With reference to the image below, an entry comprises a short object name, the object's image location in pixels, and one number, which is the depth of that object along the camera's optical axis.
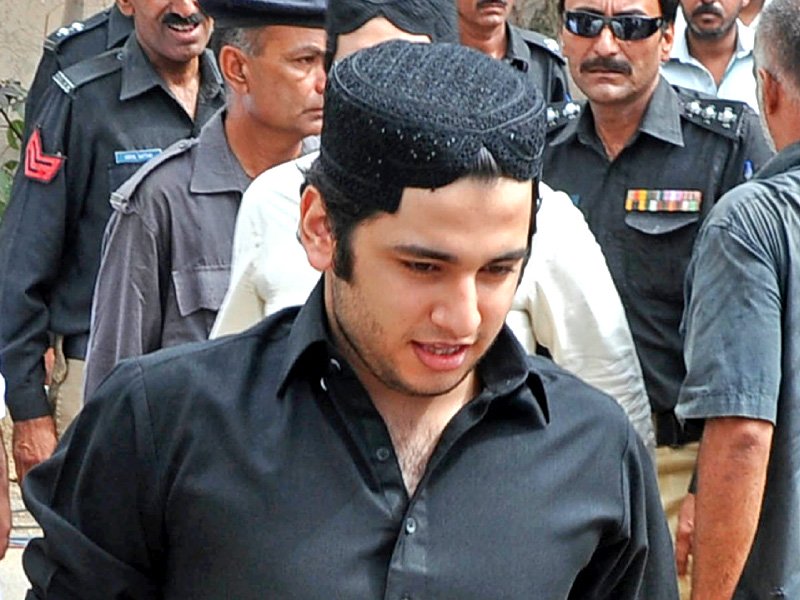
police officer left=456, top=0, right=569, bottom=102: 4.93
